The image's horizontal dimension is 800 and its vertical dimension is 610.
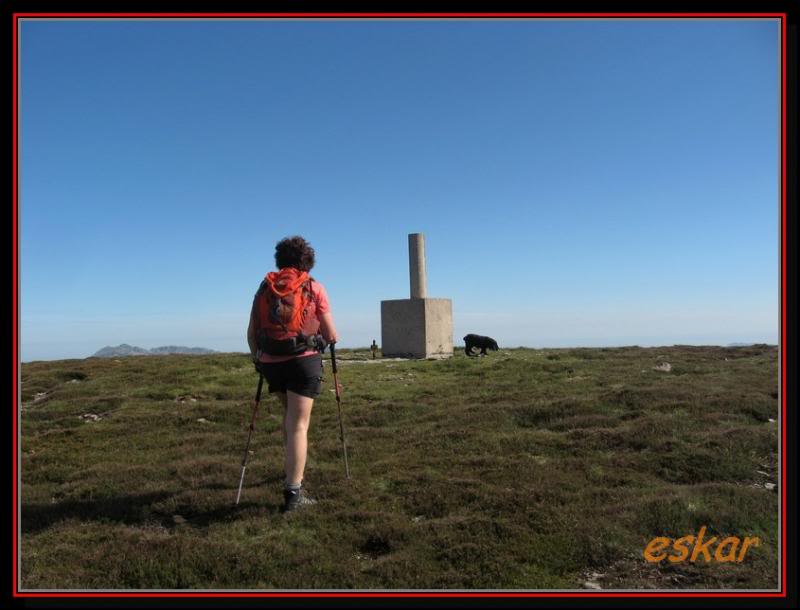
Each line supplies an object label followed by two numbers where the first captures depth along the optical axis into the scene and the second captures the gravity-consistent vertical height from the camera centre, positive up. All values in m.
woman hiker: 5.88 -0.37
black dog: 25.89 -1.67
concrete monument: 25.91 -0.77
